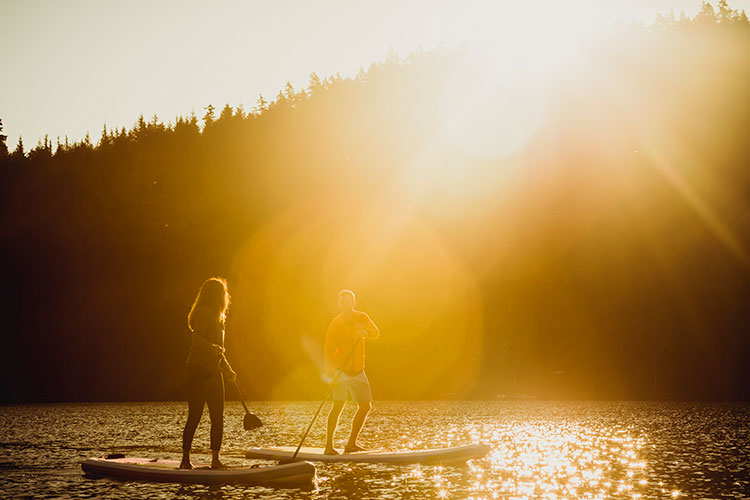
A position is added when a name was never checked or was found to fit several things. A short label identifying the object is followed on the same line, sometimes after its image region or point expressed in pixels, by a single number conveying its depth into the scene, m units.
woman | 11.37
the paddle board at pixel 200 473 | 10.35
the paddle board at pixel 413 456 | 12.72
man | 13.45
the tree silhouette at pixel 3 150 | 92.26
